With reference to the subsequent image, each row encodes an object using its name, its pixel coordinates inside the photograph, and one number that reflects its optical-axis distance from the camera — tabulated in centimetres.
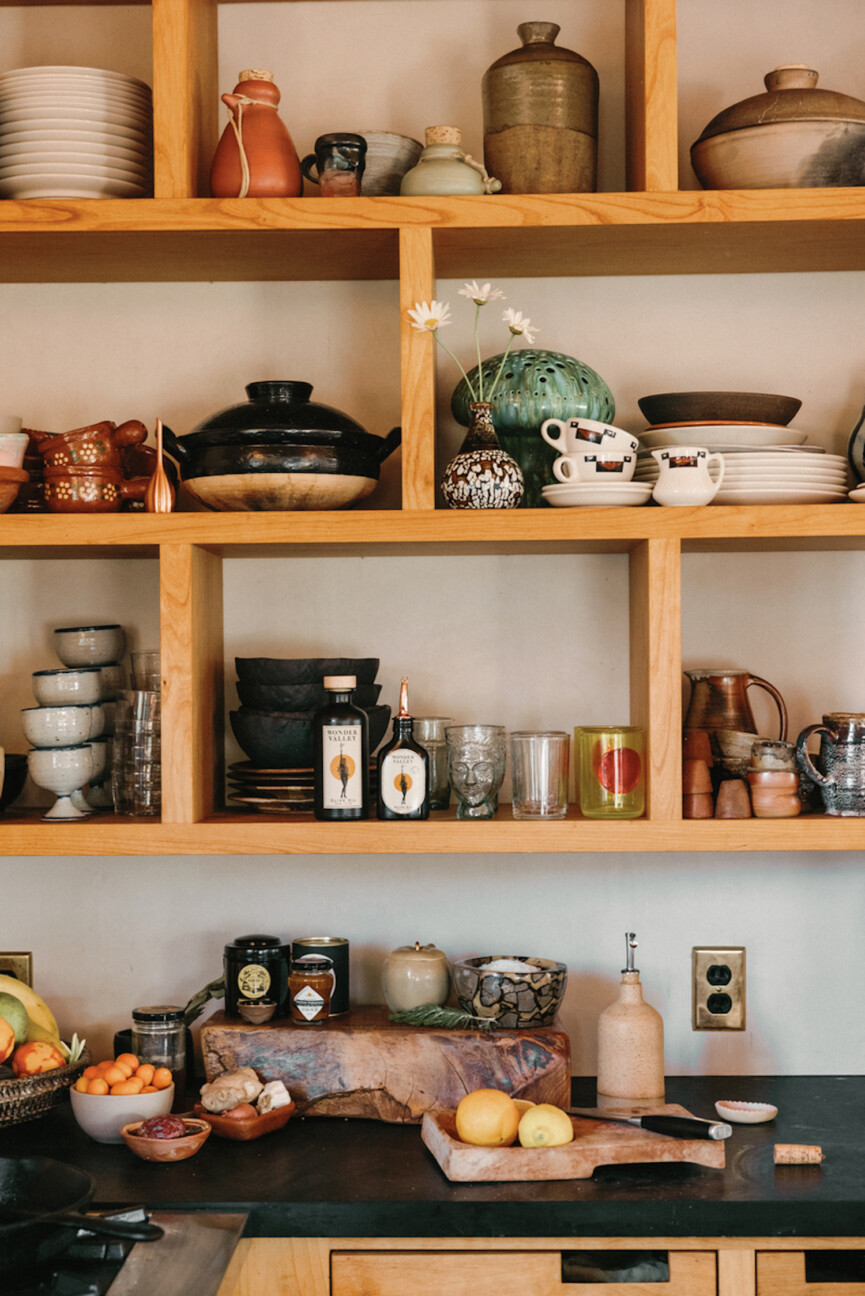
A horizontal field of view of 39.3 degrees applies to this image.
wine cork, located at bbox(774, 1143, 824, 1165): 150
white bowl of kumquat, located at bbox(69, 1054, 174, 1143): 160
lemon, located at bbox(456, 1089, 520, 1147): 149
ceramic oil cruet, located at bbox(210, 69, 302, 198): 170
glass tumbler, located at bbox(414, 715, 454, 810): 178
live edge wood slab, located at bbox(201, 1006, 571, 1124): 164
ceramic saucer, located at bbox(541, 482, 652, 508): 165
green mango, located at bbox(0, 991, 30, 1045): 171
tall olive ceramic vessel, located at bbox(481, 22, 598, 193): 174
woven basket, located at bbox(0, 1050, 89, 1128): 162
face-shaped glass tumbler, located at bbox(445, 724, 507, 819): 170
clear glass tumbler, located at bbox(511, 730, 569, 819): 169
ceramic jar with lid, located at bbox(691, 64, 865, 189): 167
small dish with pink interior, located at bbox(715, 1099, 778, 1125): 165
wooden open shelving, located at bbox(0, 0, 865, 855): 163
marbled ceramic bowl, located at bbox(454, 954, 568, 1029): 170
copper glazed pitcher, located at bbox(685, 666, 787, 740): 176
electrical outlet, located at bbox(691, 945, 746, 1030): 188
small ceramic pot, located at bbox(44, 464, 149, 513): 170
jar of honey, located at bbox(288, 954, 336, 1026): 171
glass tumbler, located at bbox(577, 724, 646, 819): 168
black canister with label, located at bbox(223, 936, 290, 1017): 173
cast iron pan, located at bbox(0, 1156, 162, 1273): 118
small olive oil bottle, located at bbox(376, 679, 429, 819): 166
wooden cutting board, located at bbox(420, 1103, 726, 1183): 146
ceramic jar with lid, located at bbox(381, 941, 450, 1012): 176
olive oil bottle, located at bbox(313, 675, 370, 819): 166
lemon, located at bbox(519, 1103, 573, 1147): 148
